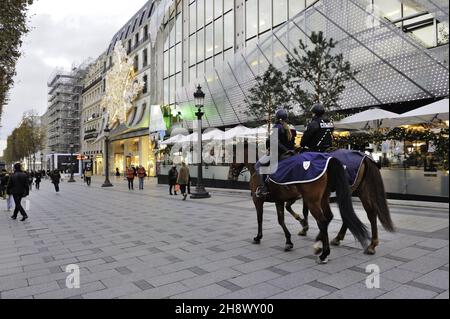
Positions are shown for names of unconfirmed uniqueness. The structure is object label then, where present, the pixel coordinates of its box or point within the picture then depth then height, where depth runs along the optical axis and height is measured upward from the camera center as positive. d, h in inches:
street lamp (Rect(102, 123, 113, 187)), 1152.6 -15.0
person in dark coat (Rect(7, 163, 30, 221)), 444.1 -31.2
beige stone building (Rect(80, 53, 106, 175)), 2608.3 +429.4
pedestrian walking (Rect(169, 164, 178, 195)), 770.8 -37.0
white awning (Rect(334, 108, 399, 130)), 529.7 +62.9
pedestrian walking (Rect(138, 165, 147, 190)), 982.2 -37.2
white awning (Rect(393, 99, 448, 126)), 426.2 +59.0
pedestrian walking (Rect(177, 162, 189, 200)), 670.6 -31.0
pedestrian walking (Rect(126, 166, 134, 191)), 968.6 -37.6
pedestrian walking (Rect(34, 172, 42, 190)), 1149.1 -53.7
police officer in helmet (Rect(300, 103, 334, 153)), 232.8 +17.9
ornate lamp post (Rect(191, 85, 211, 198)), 639.3 +12.2
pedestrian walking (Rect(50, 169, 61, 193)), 916.0 -42.2
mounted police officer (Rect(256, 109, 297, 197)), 238.1 +13.7
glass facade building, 681.6 +310.9
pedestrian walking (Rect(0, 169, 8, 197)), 715.3 -36.8
